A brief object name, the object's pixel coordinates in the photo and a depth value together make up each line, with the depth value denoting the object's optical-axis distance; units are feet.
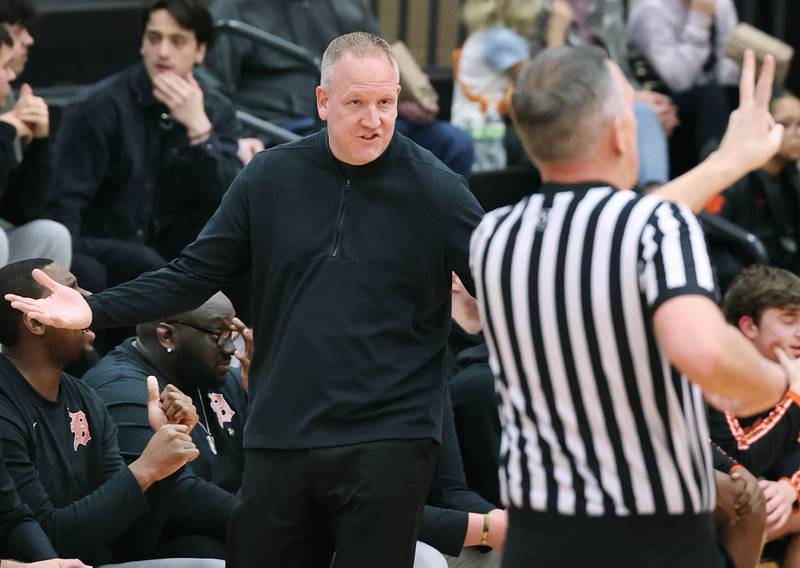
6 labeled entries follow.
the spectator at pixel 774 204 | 52.13
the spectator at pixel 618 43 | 51.13
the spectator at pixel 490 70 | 51.96
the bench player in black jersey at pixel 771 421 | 32.68
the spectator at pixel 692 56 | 55.36
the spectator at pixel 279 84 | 47.70
